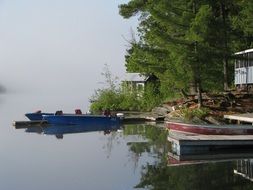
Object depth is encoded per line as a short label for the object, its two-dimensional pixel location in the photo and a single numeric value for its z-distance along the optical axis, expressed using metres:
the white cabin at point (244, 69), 24.63
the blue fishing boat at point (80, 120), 30.03
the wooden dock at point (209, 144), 16.72
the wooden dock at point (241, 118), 19.14
